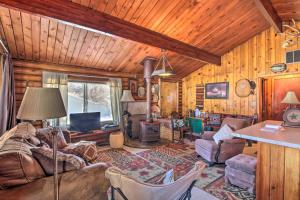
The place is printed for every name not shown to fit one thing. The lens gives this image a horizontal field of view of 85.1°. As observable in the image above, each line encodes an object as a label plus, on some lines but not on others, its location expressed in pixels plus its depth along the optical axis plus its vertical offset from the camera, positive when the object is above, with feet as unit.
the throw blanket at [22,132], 7.47 -1.63
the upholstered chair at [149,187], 4.01 -2.23
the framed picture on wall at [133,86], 19.69 +1.71
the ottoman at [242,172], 8.12 -3.70
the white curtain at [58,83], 14.08 +1.52
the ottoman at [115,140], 15.25 -3.78
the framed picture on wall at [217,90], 19.45 +1.26
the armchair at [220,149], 11.20 -3.40
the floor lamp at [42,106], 4.27 -0.17
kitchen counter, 5.14 -2.12
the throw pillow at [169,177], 6.00 -2.89
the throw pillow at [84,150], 9.43 -2.96
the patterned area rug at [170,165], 8.43 -4.53
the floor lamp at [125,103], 17.67 -0.46
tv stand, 14.71 -3.48
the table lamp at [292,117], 6.96 -0.72
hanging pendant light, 13.90 +2.57
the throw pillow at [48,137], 9.91 -2.31
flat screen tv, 15.10 -2.07
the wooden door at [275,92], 16.96 +0.93
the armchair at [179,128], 17.83 -3.07
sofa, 4.49 -2.46
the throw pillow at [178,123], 17.94 -2.52
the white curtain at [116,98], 17.97 +0.22
